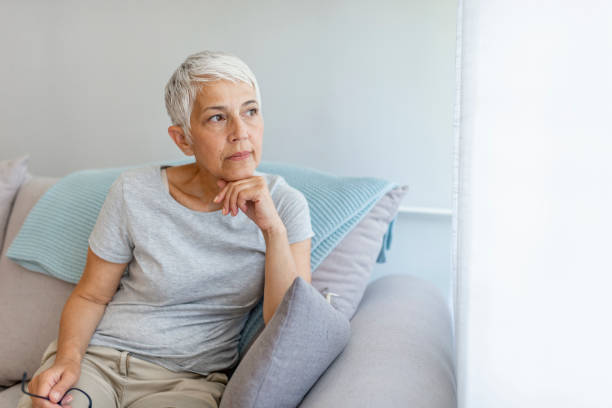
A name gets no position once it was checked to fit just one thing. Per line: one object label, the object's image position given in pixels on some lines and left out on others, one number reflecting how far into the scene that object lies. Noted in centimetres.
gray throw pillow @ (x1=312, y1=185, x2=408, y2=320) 136
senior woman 117
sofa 97
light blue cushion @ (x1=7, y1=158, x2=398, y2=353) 138
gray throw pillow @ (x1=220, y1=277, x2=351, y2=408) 94
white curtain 63
